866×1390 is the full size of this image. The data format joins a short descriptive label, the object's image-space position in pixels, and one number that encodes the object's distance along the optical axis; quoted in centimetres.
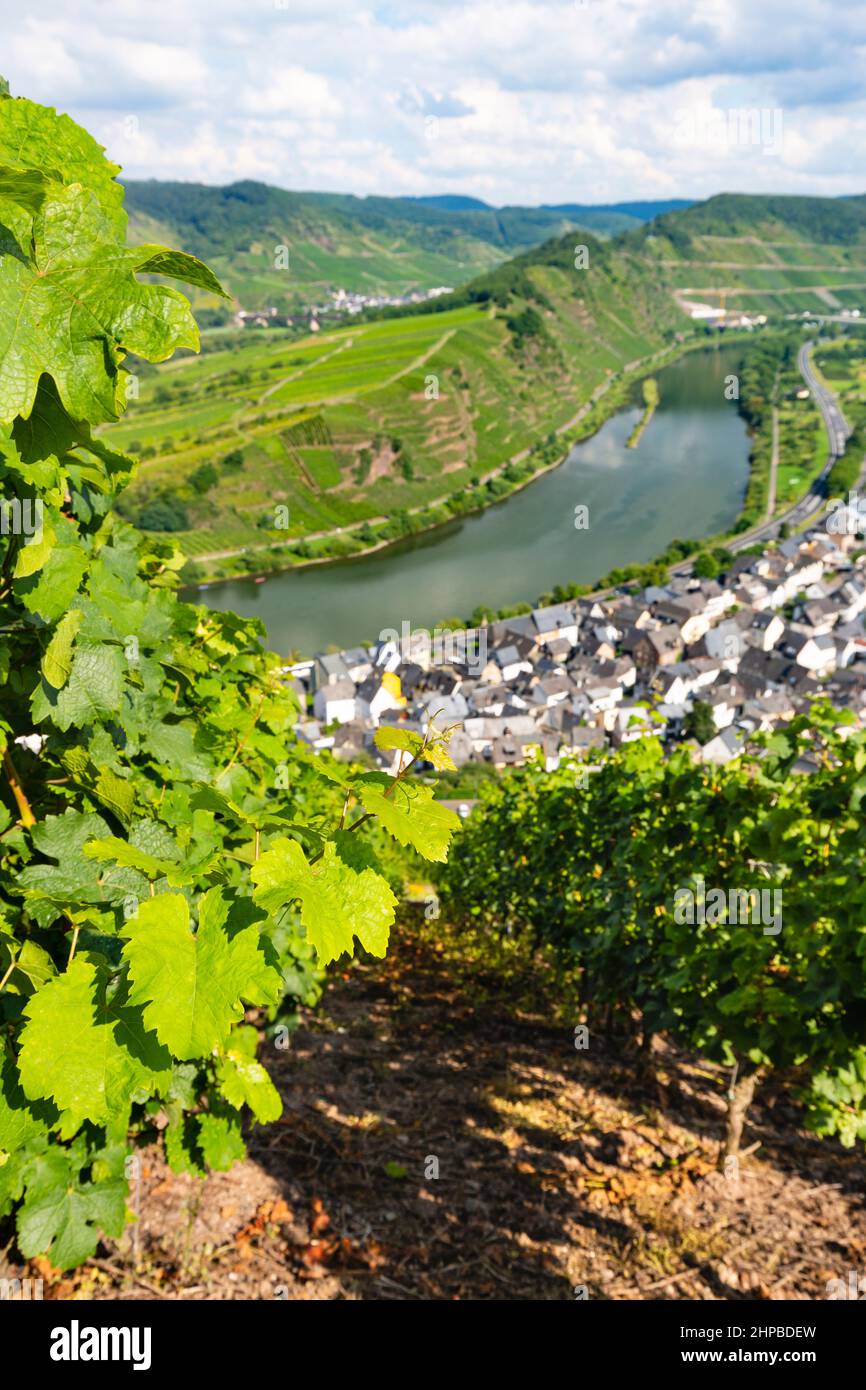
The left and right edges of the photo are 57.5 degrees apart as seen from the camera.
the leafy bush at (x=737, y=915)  527
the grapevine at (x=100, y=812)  117
